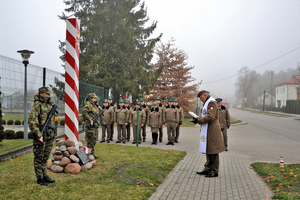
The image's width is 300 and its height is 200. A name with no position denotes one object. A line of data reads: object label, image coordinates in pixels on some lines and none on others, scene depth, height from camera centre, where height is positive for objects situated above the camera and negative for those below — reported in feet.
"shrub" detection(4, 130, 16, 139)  36.14 -4.99
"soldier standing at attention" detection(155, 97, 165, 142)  39.62 -1.13
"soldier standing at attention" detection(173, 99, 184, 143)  39.71 -1.41
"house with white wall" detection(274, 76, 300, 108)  218.59 +12.24
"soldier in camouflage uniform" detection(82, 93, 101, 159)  24.50 -1.54
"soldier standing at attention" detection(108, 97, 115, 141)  41.16 -3.93
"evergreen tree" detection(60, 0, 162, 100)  68.74 +16.70
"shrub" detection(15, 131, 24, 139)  36.50 -5.01
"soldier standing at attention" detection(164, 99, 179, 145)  38.60 -2.48
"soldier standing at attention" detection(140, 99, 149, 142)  41.24 -1.31
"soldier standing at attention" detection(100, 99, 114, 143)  38.99 -2.70
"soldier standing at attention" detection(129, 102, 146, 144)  39.63 -2.67
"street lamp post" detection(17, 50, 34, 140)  32.91 +5.21
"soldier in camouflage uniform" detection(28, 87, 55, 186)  16.33 -2.37
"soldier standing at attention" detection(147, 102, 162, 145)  38.55 -2.73
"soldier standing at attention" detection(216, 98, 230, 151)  33.01 -2.13
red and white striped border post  22.41 +2.13
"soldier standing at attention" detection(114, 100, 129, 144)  39.06 -2.45
